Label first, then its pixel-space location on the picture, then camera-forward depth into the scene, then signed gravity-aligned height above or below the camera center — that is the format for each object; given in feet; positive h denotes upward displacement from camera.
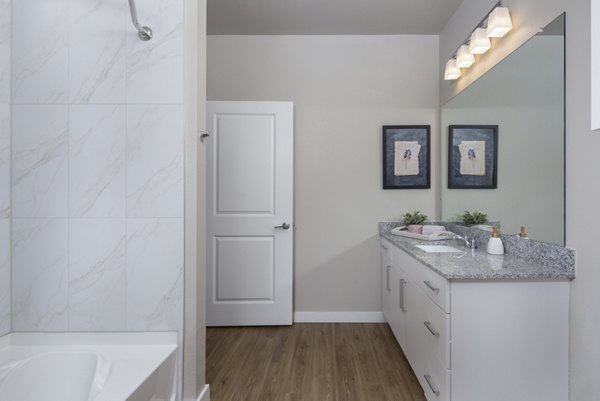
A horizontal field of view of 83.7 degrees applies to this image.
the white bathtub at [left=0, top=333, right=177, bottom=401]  3.92 -2.08
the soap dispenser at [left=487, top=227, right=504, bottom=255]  6.51 -0.85
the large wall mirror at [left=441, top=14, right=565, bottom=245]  5.27 +1.24
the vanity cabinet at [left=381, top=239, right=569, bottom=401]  4.85 -2.02
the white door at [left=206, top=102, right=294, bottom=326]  9.71 -0.40
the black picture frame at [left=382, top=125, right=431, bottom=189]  10.06 +1.33
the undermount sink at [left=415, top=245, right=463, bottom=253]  7.66 -1.09
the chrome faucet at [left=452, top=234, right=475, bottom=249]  7.20 -0.92
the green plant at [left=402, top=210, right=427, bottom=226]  9.81 -0.49
